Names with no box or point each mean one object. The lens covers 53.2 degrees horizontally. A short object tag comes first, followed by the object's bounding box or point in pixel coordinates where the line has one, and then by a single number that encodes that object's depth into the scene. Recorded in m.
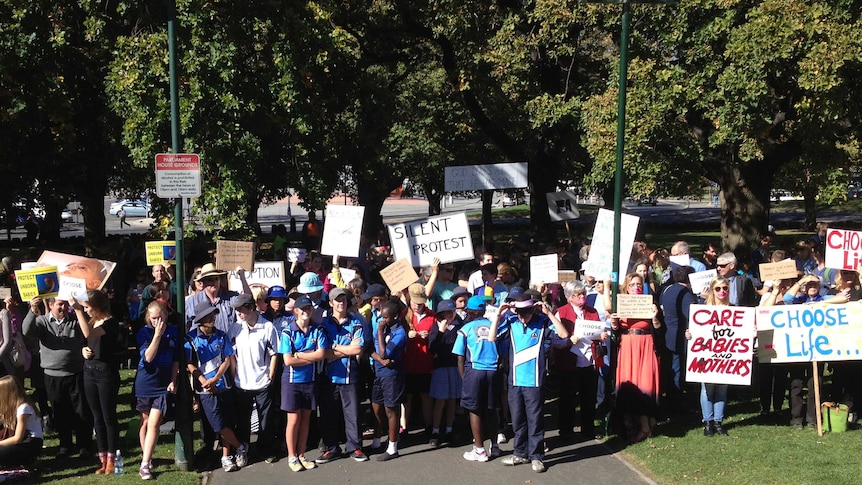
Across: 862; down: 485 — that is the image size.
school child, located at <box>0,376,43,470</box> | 7.92
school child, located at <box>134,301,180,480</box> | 8.12
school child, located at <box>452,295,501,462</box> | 8.58
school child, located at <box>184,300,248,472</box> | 8.30
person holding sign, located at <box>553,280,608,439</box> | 9.25
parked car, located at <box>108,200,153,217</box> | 62.00
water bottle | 8.25
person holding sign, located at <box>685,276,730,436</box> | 9.30
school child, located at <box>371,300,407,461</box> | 8.67
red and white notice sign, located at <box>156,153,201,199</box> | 8.46
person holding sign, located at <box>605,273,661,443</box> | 9.16
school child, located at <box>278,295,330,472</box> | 8.36
